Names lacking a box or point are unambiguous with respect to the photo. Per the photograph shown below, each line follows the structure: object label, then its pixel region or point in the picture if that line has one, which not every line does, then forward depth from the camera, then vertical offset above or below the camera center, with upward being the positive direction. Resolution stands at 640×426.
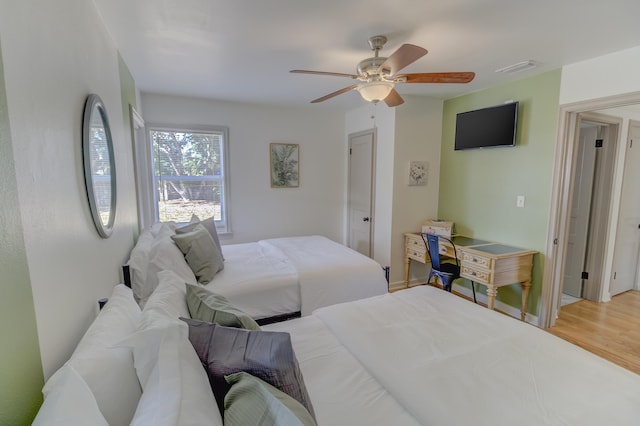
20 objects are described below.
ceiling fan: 1.93 +0.70
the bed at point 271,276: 1.95 -0.79
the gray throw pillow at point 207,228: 2.74 -0.47
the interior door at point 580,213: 3.42 -0.38
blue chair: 3.05 -0.93
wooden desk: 2.80 -0.82
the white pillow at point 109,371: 0.79 -0.53
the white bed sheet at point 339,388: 1.04 -0.83
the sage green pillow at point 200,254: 2.33 -0.60
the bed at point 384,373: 0.77 -0.80
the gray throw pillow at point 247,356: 0.92 -0.57
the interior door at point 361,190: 4.14 -0.16
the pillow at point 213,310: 1.20 -0.56
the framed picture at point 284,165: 4.26 +0.20
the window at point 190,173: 3.72 +0.07
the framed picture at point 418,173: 3.78 +0.08
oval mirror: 1.35 +0.07
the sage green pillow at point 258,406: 0.73 -0.59
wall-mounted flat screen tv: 3.03 +0.57
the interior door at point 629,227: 3.41 -0.55
